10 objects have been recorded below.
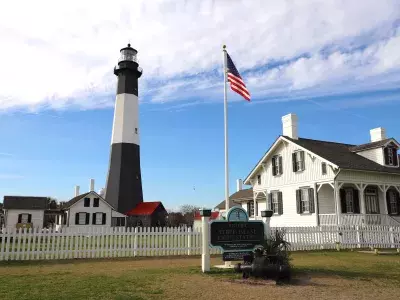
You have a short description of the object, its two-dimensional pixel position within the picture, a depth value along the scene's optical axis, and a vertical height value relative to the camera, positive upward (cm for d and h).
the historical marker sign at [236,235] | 1134 -23
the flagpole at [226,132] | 1403 +362
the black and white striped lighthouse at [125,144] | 4181 +903
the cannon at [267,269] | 910 -100
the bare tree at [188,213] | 6507 +285
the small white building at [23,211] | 4122 +190
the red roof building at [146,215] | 4184 +143
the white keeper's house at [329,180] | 2322 +294
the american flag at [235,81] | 1598 +605
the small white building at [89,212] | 3850 +164
